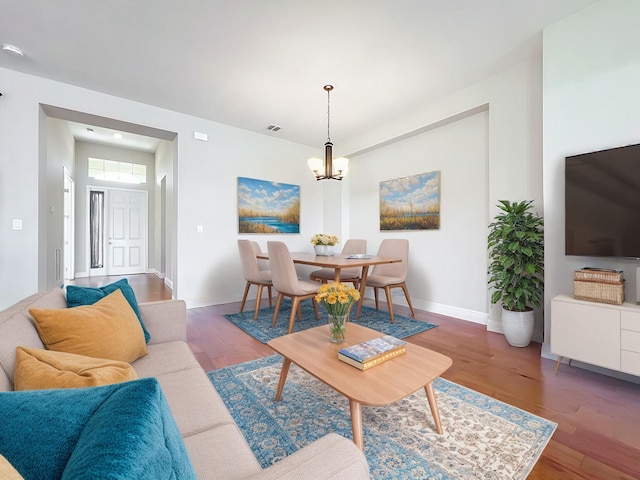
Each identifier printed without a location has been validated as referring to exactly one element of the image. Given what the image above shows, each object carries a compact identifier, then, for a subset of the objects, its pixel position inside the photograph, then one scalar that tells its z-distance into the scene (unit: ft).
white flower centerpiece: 11.96
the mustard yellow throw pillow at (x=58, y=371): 2.33
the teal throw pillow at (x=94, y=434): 1.34
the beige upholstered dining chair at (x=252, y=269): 11.24
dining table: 9.37
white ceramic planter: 8.34
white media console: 5.91
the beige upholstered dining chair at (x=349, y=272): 11.92
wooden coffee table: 3.87
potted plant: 8.27
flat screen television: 6.45
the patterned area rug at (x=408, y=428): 4.14
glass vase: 5.42
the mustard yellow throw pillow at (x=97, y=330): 3.48
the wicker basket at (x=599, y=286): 6.25
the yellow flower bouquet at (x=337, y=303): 5.20
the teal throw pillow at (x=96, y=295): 4.55
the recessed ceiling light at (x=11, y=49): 8.29
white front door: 21.47
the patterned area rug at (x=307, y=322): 9.52
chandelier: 11.25
